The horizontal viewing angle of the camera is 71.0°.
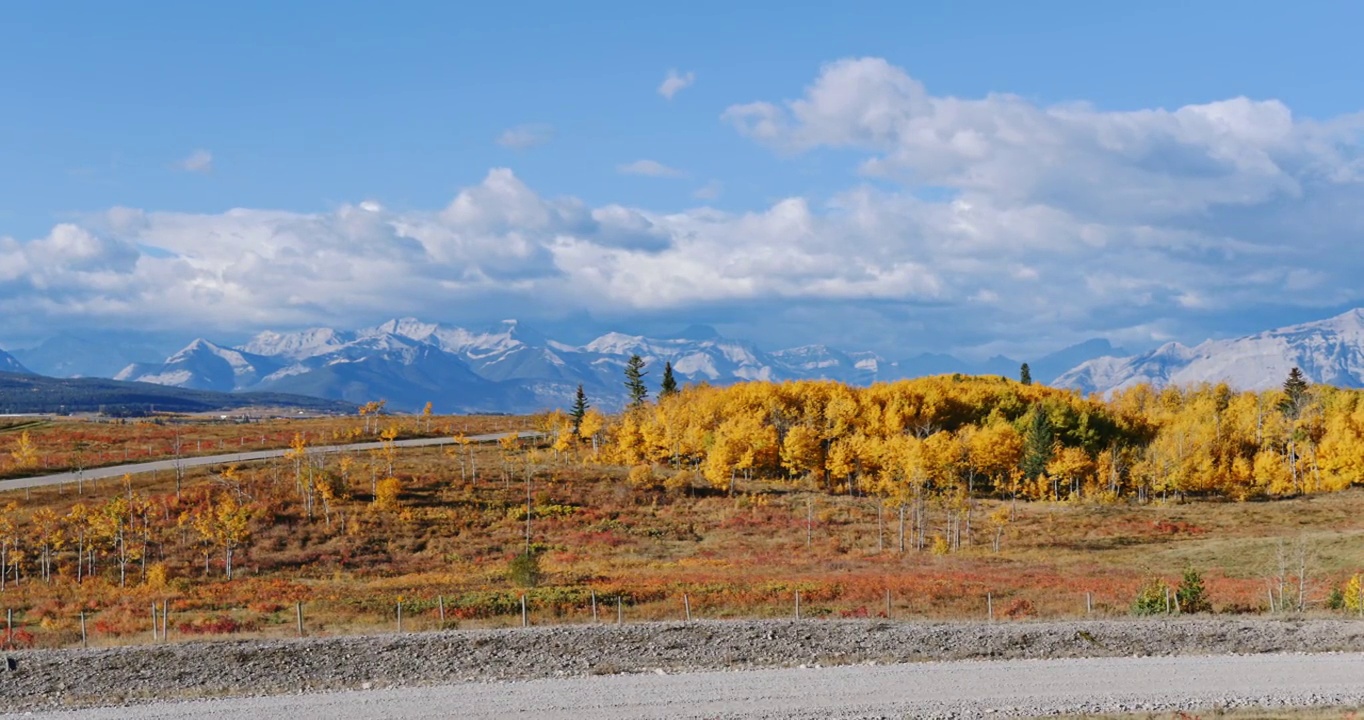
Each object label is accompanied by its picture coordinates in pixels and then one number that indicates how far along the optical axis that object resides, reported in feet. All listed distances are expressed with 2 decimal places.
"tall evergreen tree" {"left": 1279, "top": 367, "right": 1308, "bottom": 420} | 467.11
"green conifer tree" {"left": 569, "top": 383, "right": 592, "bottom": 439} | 445.37
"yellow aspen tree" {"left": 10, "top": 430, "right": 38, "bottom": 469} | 314.96
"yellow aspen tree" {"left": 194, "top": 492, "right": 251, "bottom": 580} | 218.38
